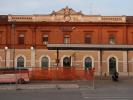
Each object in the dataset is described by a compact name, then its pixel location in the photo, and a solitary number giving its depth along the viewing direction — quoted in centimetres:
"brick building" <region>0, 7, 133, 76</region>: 3407
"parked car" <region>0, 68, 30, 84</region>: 2215
